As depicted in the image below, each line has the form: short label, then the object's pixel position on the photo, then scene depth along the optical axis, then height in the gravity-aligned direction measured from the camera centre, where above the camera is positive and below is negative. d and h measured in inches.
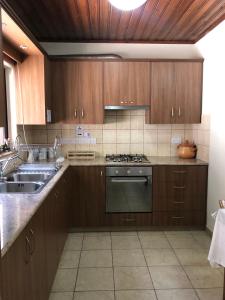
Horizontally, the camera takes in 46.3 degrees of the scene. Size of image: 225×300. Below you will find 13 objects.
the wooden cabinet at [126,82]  133.8 +22.9
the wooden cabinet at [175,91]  135.3 +18.6
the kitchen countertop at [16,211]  48.9 -19.7
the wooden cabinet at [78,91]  133.1 +18.3
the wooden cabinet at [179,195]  131.0 -34.0
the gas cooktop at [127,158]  136.4 -16.5
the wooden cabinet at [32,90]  119.3 +17.2
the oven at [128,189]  130.0 -30.7
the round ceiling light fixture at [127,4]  84.2 +40.0
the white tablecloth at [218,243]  68.8 -30.6
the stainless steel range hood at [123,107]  135.1 +10.4
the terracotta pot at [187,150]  142.6 -12.4
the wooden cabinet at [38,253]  47.6 -30.1
